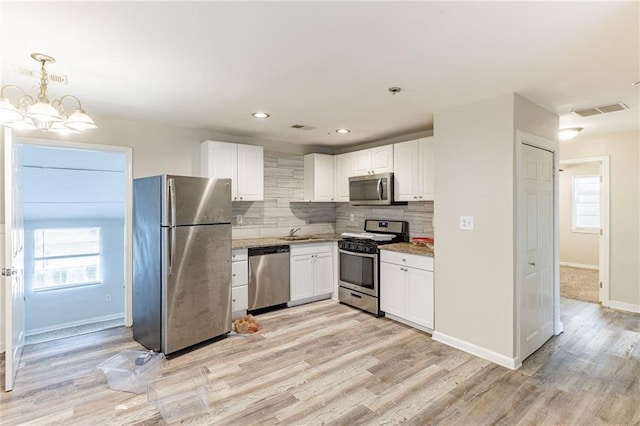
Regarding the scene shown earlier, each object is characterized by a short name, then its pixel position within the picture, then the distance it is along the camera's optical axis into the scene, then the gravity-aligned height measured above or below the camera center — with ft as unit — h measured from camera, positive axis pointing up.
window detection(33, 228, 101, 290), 19.72 -2.93
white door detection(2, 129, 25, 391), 7.71 -1.19
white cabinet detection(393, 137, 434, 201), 12.27 +1.64
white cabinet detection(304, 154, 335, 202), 16.37 +1.73
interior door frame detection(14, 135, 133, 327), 11.79 -0.61
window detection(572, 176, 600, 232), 21.88 +0.46
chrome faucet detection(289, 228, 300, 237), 16.66 -1.05
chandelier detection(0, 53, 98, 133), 5.98 +1.91
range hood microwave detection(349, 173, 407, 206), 13.80 +0.95
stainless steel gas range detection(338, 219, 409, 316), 13.25 -2.27
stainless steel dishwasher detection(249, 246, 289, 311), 13.29 -2.80
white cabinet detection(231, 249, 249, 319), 12.75 -2.89
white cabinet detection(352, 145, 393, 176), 14.02 +2.31
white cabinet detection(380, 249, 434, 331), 11.29 -2.92
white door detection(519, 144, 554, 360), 9.46 -1.27
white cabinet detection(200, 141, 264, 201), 13.29 +1.96
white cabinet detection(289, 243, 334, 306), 14.39 -2.85
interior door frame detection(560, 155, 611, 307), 14.07 -0.74
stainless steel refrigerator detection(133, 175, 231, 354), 9.80 -1.61
